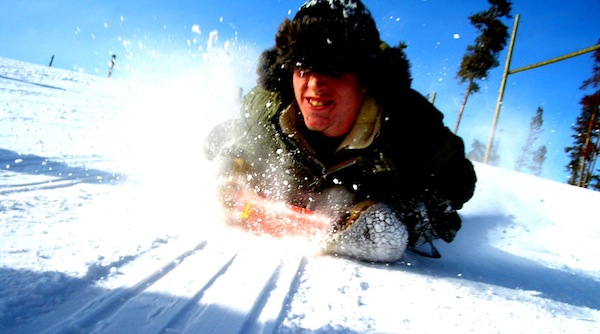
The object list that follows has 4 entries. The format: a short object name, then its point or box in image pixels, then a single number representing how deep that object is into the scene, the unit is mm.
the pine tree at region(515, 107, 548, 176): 38631
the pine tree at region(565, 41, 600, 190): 17203
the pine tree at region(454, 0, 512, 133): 14711
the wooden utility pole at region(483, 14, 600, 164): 6695
